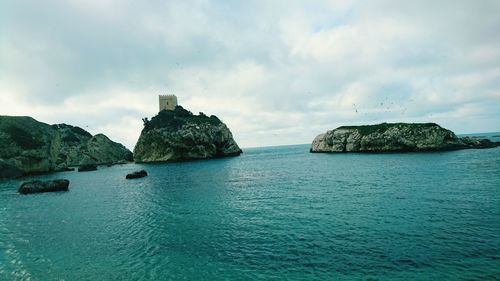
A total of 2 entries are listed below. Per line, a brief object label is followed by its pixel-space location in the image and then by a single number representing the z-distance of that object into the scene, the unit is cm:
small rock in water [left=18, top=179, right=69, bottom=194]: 6025
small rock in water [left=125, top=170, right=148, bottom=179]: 8331
